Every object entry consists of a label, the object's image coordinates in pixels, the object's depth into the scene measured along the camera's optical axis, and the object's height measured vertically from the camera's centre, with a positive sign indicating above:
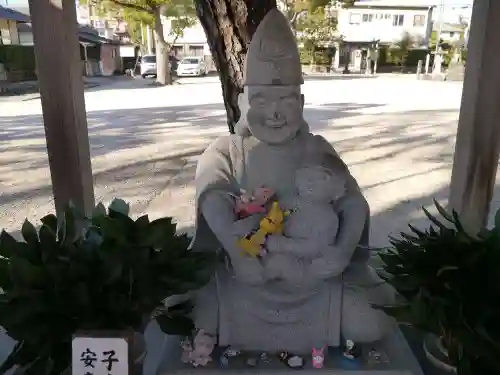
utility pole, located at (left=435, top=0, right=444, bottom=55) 19.30 +1.62
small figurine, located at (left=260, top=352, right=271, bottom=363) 1.49 -0.89
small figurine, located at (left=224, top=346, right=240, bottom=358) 1.50 -0.88
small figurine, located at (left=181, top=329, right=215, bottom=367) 1.46 -0.85
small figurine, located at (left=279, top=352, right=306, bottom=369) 1.46 -0.88
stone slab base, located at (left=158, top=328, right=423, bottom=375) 1.43 -0.89
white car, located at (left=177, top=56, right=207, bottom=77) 19.70 -0.44
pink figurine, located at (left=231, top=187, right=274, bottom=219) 1.52 -0.44
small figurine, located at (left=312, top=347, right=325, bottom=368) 1.45 -0.87
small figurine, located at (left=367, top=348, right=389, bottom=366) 1.46 -0.88
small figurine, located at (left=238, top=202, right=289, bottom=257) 1.45 -0.51
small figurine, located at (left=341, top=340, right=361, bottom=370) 1.45 -0.87
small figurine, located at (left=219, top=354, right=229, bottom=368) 1.46 -0.88
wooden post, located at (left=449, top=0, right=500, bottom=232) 2.08 -0.29
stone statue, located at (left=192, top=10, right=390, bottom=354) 1.48 -0.63
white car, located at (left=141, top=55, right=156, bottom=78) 18.97 -0.43
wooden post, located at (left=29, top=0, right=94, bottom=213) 2.09 -0.18
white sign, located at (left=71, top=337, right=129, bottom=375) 1.20 -0.71
